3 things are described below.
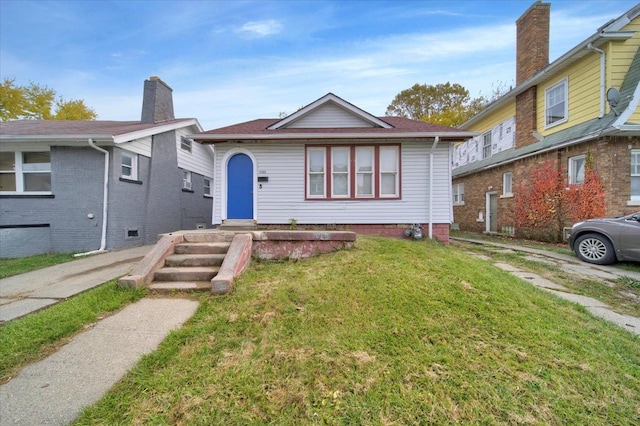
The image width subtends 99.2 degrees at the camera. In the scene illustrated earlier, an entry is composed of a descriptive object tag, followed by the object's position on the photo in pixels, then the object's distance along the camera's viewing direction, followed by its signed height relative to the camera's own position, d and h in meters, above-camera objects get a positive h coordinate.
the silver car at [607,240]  5.86 -0.68
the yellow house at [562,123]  8.34 +3.41
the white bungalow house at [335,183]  8.37 +0.81
